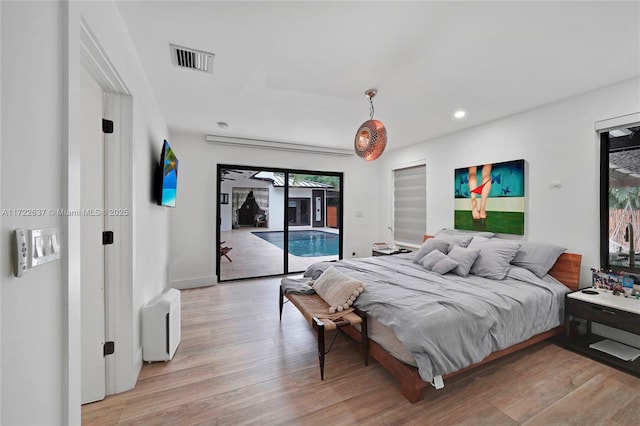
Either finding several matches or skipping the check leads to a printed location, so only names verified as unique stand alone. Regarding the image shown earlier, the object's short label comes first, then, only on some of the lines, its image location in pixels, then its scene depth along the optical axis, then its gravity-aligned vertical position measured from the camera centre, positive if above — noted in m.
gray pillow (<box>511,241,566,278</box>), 2.79 -0.49
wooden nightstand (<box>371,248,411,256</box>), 4.87 -0.75
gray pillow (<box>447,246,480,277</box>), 2.95 -0.54
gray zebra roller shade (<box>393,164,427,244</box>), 4.78 +0.18
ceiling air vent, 2.07 +1.30
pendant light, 2.38 +0.69
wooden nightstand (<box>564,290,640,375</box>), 2.10 -0.90
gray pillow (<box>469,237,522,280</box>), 2.83 -0.52
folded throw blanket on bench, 2.75 -0.83
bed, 1.78 -0.78
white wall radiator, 2.20 -1.02
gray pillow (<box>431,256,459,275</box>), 3.00 -0.63
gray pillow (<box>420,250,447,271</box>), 3.20 -0.58
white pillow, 2.35 -0.75
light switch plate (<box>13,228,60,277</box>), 0.72 -0.11
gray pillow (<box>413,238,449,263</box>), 3.51 -0.49
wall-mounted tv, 2.52 +0.36
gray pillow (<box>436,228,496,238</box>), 3.53 -0.30
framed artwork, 3.29 +0.21
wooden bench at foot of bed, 2.02 -0.90
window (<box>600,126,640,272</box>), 2.53 +0.14
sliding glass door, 5.12 -0.09
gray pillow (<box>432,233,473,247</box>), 3.50 -0.37
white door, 1.76 -0.21
